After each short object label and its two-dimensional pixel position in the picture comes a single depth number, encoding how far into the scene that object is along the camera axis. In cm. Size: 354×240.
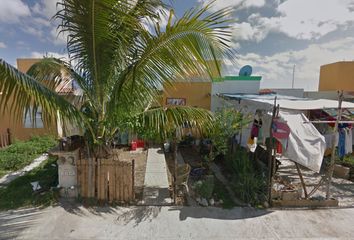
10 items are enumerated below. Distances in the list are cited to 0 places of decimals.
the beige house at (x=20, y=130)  1051
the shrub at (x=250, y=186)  510
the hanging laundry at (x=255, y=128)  714
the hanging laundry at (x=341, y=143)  630
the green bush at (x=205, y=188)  503
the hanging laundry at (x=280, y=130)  472
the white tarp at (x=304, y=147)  468
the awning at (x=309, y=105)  527
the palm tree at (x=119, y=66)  362
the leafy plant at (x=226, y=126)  695
